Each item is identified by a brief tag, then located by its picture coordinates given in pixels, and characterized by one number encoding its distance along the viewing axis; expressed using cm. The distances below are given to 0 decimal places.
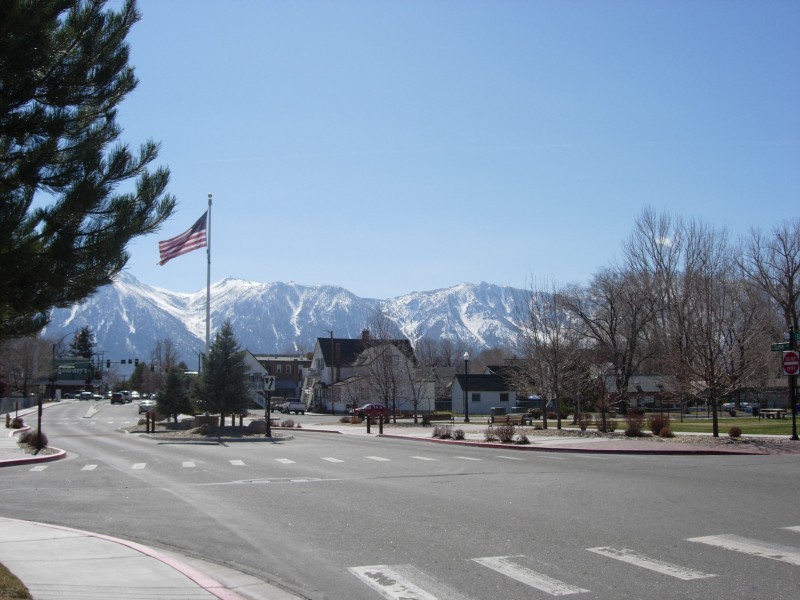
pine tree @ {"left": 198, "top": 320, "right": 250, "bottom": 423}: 4119
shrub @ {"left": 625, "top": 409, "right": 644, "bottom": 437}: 3027
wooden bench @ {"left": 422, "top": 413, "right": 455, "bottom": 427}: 4772
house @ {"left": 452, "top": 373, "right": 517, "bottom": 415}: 7725
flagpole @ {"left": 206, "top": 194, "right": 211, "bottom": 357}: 4473
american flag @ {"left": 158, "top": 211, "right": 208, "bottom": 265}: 3906
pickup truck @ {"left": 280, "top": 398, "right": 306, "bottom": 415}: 7838
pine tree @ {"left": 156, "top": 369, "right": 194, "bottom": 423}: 4775
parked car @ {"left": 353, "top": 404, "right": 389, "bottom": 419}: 5896
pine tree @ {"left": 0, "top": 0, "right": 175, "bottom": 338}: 692
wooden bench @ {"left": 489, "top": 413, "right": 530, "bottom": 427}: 4128
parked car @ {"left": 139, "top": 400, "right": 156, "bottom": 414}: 7222
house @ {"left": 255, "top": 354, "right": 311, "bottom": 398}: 12256
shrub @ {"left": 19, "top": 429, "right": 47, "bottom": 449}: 2664
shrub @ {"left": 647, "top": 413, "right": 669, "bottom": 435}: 2970
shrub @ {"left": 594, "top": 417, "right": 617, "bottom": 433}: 3359
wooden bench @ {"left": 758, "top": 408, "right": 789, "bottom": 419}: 5081
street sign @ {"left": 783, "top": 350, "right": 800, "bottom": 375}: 2638
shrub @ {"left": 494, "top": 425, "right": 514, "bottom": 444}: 2920
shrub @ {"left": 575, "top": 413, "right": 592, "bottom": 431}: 3364
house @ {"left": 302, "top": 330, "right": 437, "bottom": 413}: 5456
